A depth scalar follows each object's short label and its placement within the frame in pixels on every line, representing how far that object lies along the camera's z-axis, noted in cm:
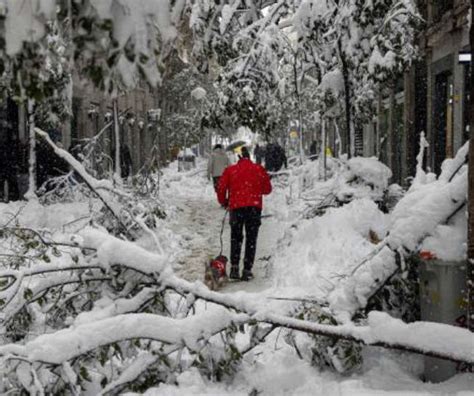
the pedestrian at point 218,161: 1911
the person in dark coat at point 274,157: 2450
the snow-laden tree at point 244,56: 1168
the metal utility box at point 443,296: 413
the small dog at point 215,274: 834
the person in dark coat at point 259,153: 3446
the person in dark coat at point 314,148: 3840
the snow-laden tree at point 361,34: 1038
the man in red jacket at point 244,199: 936
